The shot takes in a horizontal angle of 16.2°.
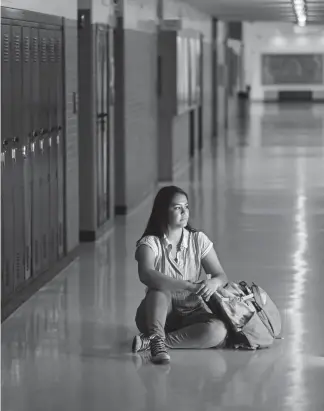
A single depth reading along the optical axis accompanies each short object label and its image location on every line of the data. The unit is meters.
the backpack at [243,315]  6.73
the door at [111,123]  12.28
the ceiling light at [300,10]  19.08
